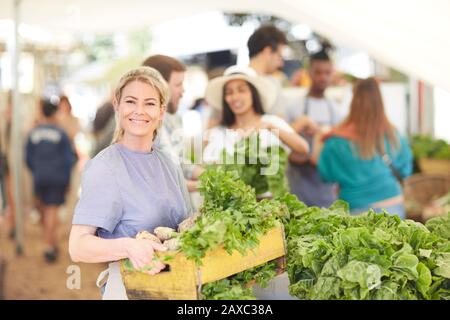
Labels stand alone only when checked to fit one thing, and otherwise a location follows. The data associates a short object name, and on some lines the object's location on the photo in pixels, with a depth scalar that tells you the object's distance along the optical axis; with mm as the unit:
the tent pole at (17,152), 5773
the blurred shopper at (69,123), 6127
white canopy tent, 3064
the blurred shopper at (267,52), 3953
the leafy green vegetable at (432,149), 6992
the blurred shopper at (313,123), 4785
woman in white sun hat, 3553
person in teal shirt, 4453
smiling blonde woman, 2154
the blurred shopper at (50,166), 6465
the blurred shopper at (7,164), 7149
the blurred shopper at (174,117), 2719
